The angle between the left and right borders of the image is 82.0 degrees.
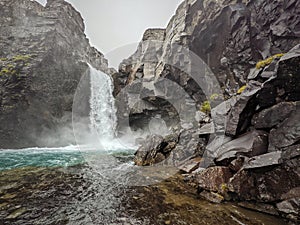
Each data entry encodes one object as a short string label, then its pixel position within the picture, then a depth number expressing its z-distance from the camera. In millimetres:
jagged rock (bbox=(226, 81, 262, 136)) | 8461
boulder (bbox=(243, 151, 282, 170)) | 5914
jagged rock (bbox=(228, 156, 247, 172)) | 7095
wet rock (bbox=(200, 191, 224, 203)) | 6241
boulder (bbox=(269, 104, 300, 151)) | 6336
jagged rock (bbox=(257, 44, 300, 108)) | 7262
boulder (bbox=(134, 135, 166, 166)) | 12375
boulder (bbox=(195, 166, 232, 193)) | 6828
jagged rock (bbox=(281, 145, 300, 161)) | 5770
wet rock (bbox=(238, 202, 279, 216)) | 5297
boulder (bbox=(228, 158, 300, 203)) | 5449
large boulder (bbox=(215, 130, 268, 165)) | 7141
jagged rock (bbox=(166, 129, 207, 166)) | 11302
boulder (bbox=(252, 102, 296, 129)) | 7020
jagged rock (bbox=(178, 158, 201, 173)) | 9758
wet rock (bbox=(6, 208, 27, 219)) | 5033
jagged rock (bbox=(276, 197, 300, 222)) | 4844
